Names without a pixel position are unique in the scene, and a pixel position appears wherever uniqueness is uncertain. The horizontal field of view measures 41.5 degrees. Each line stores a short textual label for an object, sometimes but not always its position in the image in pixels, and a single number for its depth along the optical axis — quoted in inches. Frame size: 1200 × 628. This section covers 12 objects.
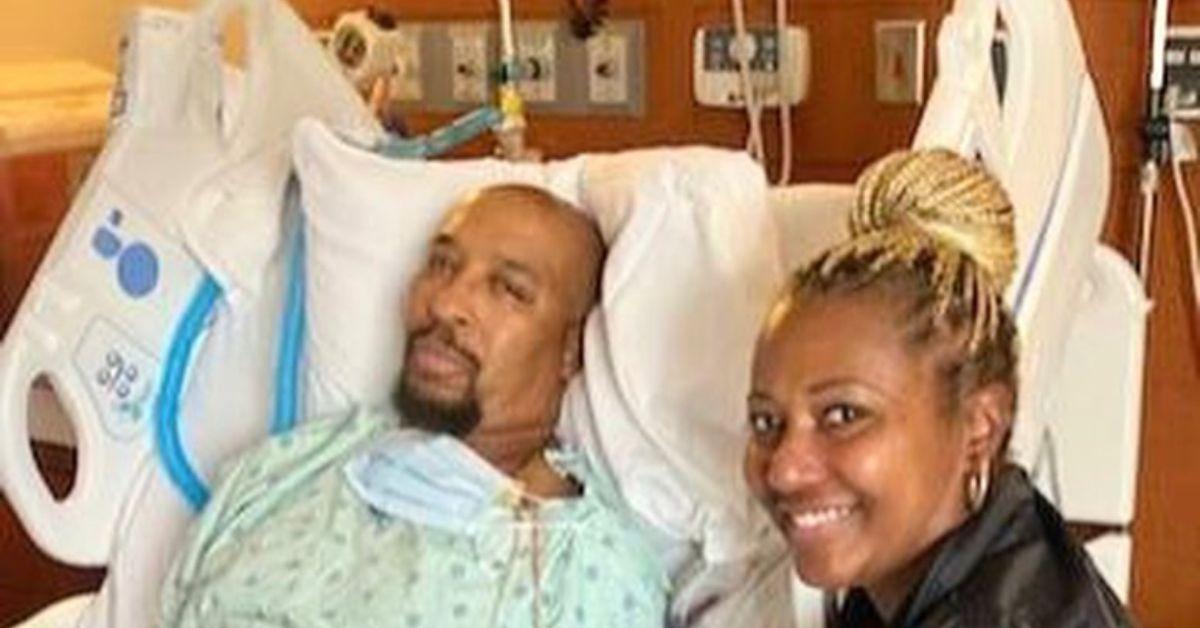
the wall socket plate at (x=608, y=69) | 96.8
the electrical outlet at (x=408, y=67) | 103.7
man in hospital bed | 63.3
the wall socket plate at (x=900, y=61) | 87.1
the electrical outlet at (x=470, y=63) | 101.6
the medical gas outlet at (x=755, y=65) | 90.8
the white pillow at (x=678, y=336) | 62.3
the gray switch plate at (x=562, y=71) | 96.7
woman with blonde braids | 45.2
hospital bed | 62.5
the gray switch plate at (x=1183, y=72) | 81.0
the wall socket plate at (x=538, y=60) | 98.8
